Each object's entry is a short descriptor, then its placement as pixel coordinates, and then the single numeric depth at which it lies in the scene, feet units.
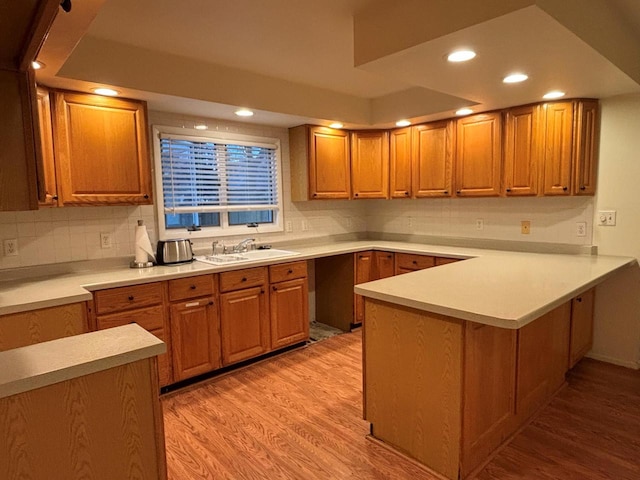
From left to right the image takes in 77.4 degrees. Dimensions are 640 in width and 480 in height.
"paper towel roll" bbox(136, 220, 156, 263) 9.91
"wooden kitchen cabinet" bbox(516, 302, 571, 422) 7.53
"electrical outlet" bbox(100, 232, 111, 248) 9.86
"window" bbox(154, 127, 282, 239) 11.00
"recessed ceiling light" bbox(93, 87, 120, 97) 8.31
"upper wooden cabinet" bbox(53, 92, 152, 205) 8.32
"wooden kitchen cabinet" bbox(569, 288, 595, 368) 9.44
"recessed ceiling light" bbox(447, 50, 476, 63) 6.39
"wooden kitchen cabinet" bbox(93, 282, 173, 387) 8.27
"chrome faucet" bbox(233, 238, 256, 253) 12.21
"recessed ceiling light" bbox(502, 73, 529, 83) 7.75
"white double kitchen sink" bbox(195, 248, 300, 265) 10.74
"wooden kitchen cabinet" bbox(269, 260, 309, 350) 11.23
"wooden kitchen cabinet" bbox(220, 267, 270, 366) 10.17
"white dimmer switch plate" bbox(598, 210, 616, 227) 10.16
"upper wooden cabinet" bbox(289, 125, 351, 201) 13.03
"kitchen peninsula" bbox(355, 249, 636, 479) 6.08
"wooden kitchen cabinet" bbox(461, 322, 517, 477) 6.13
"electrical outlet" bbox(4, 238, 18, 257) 8.58
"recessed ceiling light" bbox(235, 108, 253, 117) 10.50
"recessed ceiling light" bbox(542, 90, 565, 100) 9.25
